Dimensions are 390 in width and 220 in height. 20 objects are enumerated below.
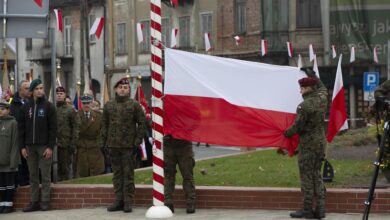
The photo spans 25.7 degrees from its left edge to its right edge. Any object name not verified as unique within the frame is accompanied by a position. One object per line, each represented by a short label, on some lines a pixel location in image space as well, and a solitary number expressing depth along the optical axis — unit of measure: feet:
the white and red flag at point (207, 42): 137.08
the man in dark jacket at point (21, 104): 47.29
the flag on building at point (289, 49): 137.59
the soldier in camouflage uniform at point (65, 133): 48.83
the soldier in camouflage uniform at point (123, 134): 40.73
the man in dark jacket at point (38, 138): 42.29
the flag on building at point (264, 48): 139.13
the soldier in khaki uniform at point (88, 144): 51.57
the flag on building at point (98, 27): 113.86
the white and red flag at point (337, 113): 41.01
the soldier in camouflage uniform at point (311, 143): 37.58
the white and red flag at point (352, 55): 135.13
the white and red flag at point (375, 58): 135.45
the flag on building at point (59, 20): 110.38
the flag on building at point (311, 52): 136.39
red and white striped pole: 39.55
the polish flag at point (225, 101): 40.57
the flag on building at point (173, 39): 130.37
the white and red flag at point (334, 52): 138.45
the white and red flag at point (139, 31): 133.03
